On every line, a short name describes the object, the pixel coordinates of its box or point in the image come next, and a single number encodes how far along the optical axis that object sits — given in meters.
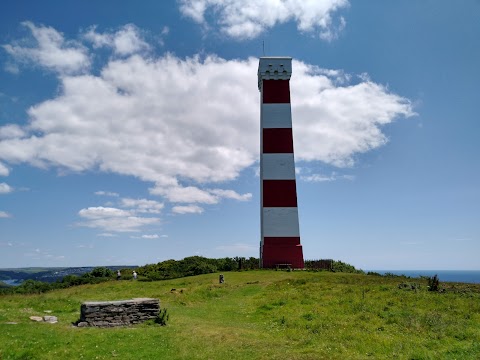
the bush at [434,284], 22.75
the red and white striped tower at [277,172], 33.94
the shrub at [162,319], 15.99
